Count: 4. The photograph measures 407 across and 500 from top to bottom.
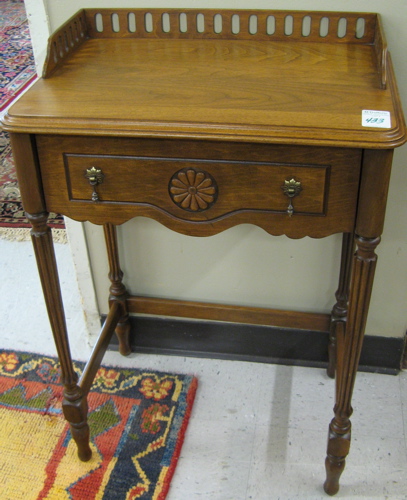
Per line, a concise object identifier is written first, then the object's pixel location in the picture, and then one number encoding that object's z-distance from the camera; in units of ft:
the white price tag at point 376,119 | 3.34
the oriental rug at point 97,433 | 4.90
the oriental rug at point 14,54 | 11.80
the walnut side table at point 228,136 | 3.47
